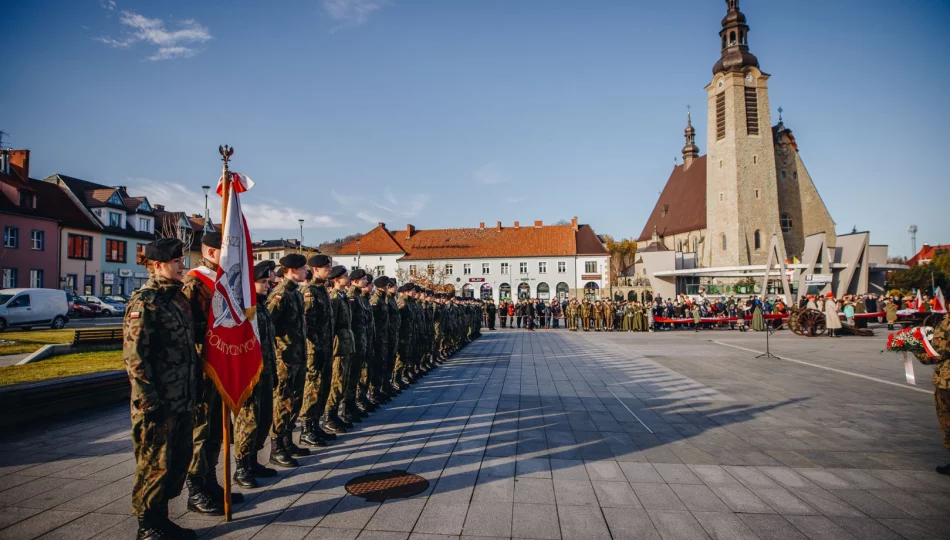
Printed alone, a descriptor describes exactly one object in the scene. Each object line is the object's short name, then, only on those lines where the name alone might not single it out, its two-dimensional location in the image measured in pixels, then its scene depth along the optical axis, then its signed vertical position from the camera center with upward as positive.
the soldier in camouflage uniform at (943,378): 5.20 -0.95
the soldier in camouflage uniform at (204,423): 4.17 -1.12
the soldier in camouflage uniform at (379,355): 8.27 -1.08
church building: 55.44 +12.00
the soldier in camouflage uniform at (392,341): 9.02 -0.94
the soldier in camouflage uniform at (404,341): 10.09 -1.04
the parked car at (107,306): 32.09 -0.98
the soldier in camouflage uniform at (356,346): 7.05 -0.82
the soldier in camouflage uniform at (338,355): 6.59 -0.87
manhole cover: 4.44 -1.78
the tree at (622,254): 86.87 +5.47
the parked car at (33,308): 21.34 -0.75
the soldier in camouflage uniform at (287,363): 5.33 -0.79
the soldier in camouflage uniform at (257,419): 4.71 -1.21
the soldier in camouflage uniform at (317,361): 6.02 -0.86
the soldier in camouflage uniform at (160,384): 3.58 -0.68
